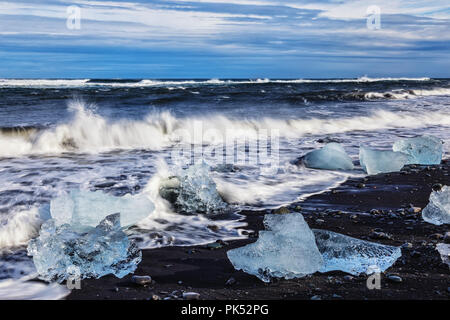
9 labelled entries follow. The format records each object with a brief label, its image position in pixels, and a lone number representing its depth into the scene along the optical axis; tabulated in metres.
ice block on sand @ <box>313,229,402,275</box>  2.95
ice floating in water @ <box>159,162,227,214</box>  4.50
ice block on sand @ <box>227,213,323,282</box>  2.90
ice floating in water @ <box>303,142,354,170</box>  6.57
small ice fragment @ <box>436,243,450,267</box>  3.02
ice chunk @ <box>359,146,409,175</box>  6.29
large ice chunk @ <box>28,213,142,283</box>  3.01
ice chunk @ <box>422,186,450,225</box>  3.96
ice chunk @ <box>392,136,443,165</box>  6.79
